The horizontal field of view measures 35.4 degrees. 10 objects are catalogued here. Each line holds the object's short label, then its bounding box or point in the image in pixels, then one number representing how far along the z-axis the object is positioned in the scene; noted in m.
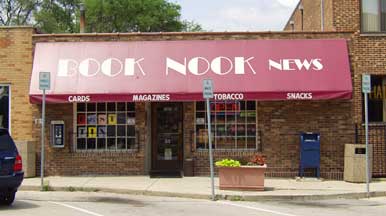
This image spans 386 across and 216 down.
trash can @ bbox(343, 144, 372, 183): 17.22
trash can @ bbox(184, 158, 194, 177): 18.06
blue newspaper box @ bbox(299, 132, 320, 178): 17.58
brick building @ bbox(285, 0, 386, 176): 18.19
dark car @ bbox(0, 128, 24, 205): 12.31
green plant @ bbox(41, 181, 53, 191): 15.70
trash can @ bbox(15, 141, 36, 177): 17.67
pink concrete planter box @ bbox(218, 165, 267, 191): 15.50
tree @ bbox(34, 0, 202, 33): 53.02
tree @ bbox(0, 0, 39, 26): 50.62
